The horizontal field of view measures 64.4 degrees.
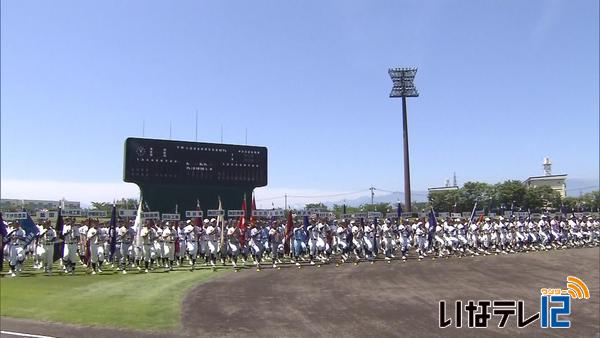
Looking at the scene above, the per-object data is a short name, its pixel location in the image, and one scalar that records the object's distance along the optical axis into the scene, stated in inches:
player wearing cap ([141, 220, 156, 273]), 885.8
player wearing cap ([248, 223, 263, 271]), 928.9
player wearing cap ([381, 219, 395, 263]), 1101.1
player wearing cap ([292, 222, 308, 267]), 1022.4
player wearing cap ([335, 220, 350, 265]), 1053.2
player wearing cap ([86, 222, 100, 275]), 843.4
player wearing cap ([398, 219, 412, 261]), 1101.1
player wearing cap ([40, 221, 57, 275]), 826.2
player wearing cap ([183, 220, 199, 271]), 927.7
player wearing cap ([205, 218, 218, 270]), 935.0
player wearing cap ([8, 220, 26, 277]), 798.5
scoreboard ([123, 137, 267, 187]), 1504.7
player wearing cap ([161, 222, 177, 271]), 906.1
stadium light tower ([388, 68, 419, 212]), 2728.8
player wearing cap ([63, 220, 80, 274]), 829.8
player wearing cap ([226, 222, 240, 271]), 939.3
